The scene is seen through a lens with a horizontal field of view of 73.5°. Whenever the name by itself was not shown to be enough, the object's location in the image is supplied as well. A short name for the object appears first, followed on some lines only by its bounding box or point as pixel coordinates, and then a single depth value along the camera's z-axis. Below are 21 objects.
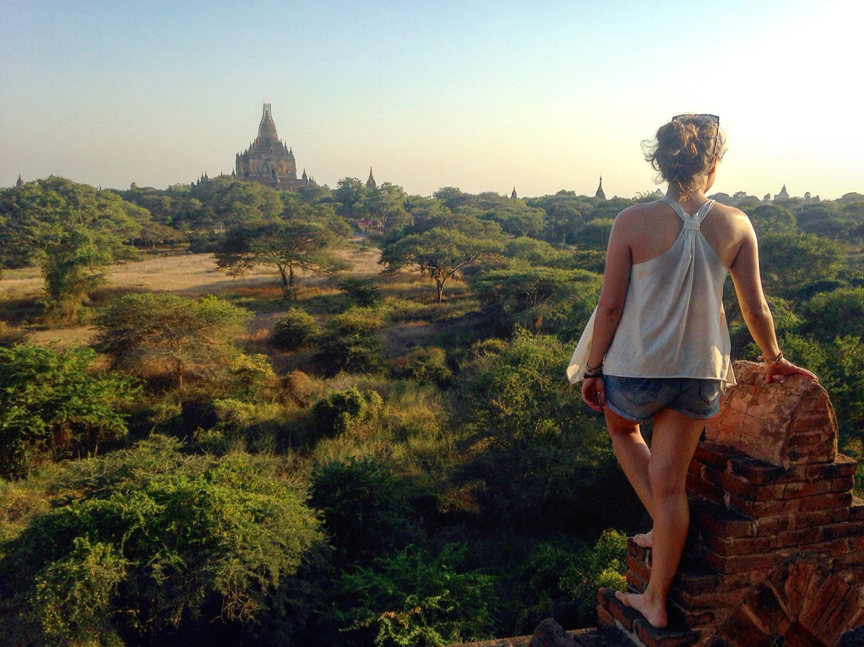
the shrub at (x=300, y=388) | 12.12
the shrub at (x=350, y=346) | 14.26
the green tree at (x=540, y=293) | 16.89
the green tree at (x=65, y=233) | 18.33
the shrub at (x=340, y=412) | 10.45
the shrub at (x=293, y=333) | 15.88
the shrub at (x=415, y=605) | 4.84
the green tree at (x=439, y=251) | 23.02
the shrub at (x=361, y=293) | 20.07
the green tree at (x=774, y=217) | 31.58
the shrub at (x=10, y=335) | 15.27
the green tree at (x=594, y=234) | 30.14
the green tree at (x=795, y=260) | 20.30
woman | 1.79
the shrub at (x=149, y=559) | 4.97
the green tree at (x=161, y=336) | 12.51
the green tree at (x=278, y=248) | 23.80
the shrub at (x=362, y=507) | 6.88
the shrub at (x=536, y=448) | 7.86
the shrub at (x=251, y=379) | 12.14
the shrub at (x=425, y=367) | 13.59
